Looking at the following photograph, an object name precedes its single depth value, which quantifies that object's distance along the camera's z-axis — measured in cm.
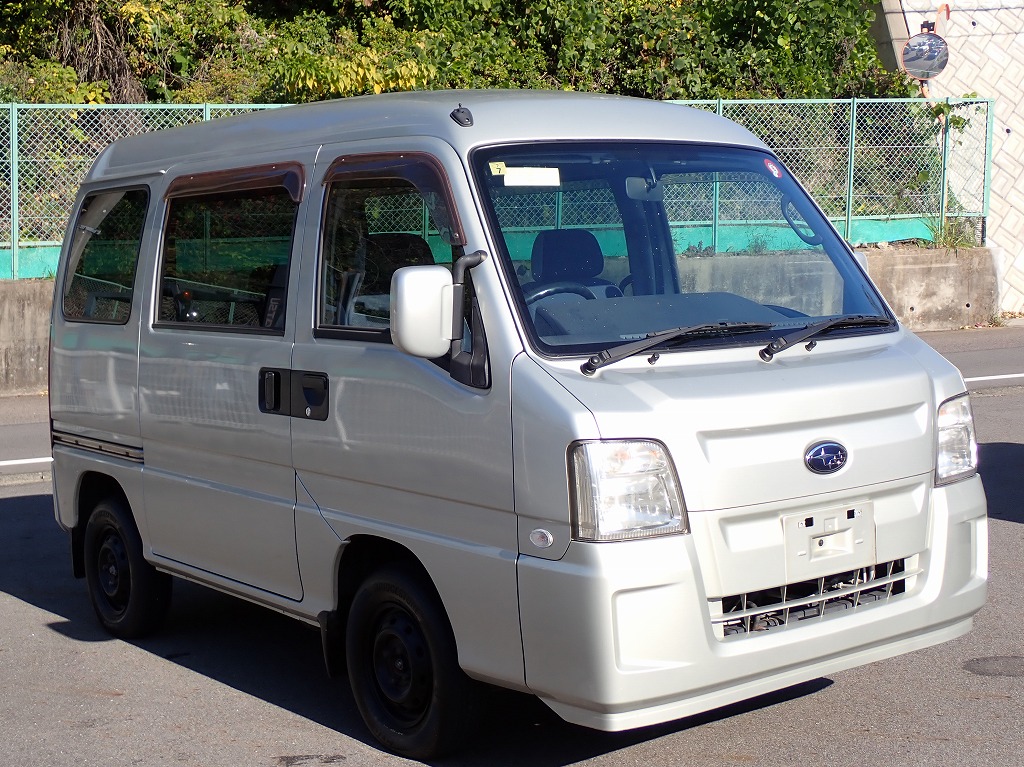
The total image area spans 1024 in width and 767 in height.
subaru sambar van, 397
